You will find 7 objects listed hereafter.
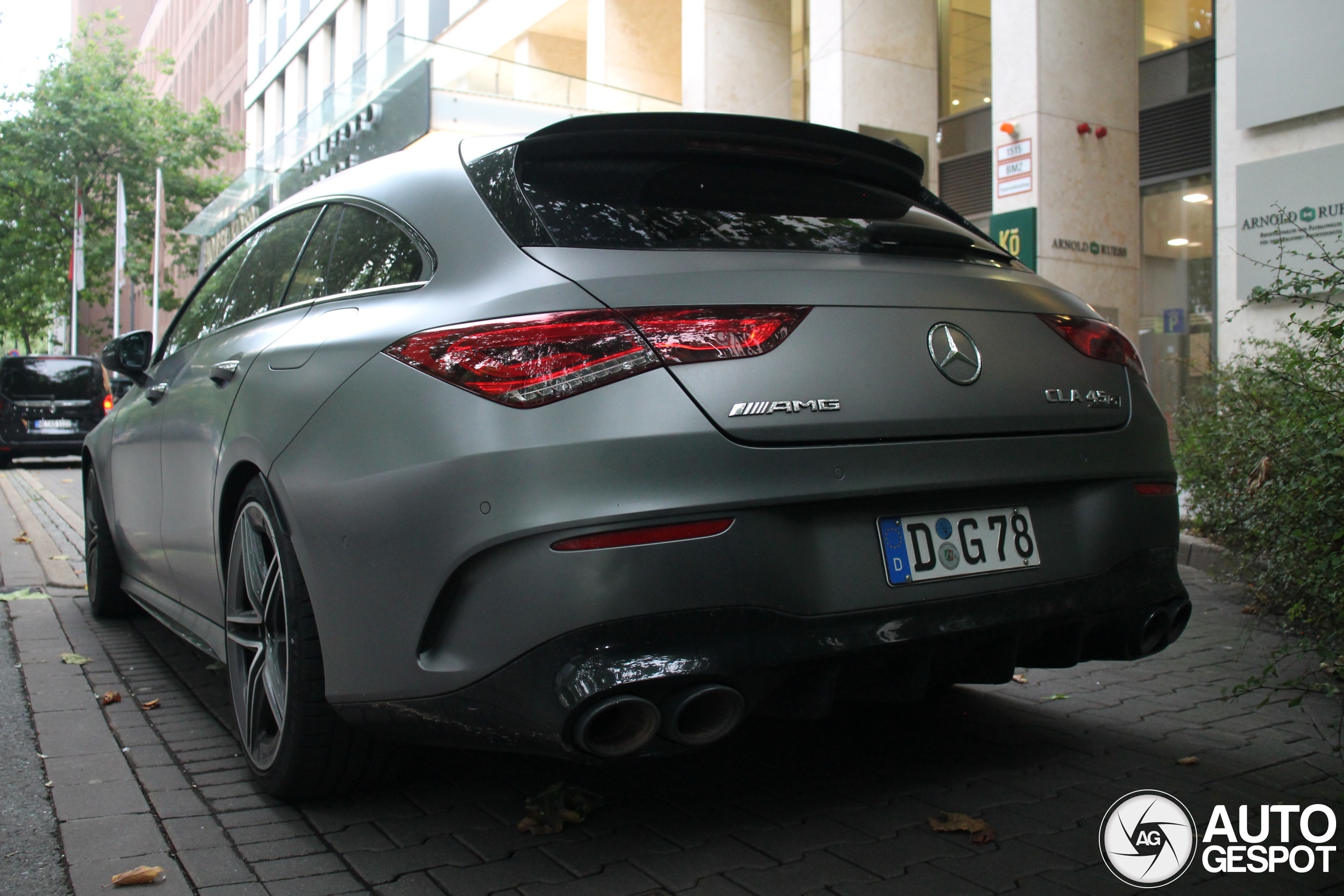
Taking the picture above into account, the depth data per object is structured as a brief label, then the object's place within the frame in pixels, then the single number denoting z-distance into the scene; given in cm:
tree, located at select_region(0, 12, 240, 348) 3772
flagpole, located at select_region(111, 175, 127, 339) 2561
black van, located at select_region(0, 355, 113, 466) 1831
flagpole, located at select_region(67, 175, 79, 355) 3094
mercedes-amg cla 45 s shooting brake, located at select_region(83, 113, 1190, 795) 222
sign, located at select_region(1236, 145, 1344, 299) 955
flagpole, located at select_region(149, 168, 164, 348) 2420
